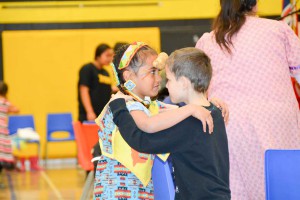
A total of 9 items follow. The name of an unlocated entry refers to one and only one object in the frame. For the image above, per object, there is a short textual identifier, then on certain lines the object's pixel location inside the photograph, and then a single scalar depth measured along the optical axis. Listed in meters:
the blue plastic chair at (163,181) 3.05
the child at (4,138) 11.50
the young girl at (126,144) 3.16
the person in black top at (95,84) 9.78
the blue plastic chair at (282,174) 3.35
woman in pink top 3.73
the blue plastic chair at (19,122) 14.37
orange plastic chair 6.47
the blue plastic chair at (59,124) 14.78
